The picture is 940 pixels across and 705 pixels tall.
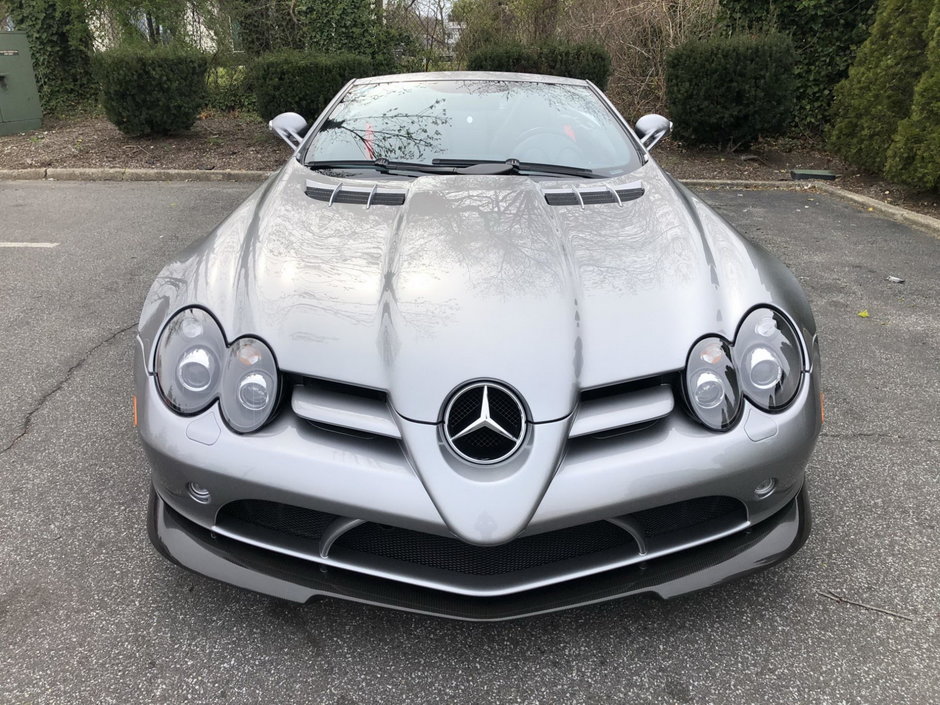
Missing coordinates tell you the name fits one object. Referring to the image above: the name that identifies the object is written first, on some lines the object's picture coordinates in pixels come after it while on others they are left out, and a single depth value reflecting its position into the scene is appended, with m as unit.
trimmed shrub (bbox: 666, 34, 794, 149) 8.36
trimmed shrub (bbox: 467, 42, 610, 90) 9.10
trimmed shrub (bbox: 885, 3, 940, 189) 6.50
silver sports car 1.66
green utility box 9.95
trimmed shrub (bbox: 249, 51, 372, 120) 8.89
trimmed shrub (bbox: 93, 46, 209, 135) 8.95
